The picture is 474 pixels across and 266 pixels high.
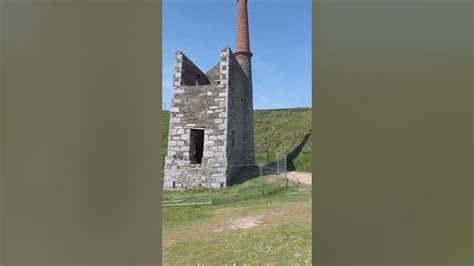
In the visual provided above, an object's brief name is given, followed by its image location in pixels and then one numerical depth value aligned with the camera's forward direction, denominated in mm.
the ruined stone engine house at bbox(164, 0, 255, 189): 8445
